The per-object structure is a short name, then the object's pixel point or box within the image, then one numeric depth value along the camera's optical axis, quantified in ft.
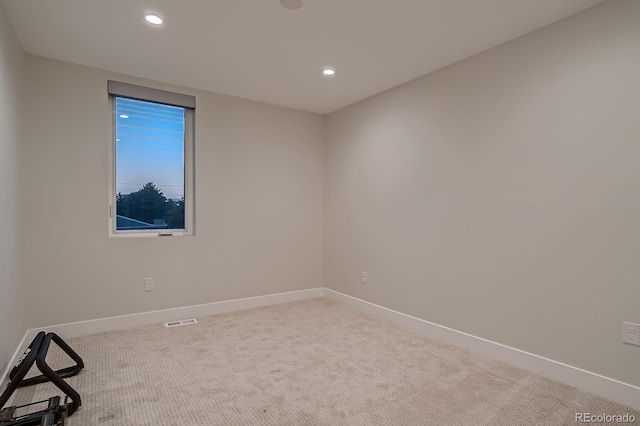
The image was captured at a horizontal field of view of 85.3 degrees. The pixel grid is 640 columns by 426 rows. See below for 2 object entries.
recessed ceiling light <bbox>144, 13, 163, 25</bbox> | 7.55
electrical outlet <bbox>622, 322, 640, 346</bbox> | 6.58
